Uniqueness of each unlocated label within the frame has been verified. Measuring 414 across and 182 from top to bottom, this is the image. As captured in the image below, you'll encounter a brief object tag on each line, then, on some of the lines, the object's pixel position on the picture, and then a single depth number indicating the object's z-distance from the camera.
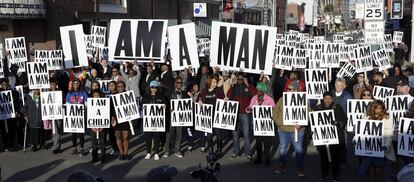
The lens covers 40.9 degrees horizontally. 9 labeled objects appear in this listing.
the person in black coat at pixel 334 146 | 9.70
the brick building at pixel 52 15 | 22.70
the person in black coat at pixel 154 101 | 11.51
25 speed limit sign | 14.64
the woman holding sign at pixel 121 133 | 11.39
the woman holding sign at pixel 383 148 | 8.70
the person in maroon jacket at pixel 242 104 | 11.39
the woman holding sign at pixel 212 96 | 11.66
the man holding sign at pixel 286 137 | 10.12
